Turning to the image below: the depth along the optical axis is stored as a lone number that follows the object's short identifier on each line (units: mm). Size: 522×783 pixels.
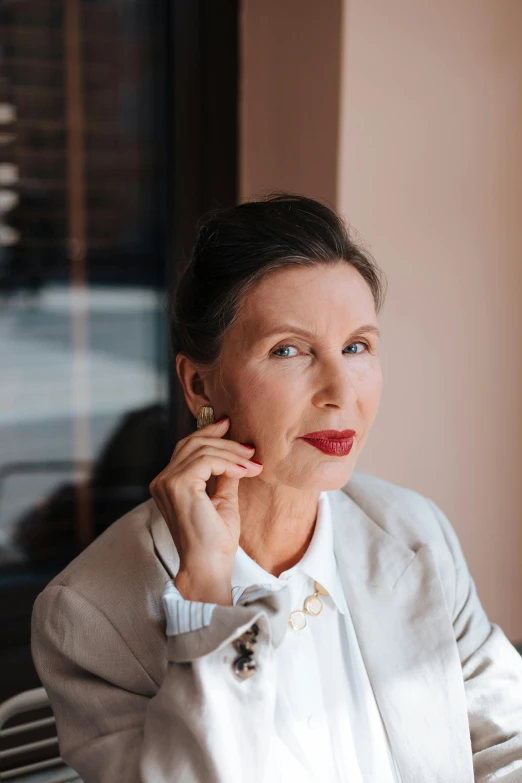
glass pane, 2424
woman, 1188
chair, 1611
